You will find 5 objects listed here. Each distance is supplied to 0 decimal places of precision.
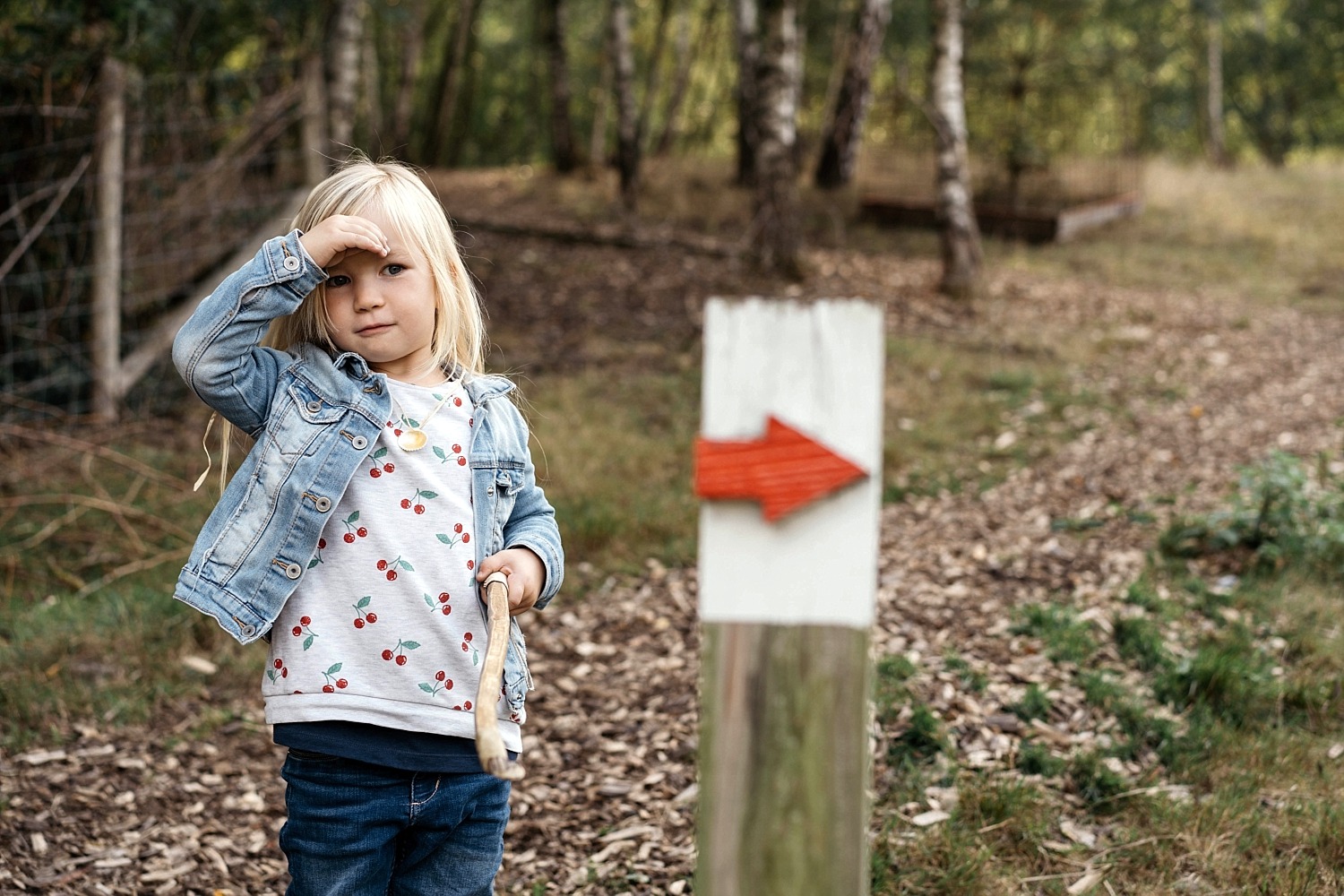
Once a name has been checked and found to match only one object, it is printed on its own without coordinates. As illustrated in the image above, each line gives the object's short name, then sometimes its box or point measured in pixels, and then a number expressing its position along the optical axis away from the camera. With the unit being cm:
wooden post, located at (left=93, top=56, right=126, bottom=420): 643
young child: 209
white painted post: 141
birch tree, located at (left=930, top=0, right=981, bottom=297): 997
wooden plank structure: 1346
